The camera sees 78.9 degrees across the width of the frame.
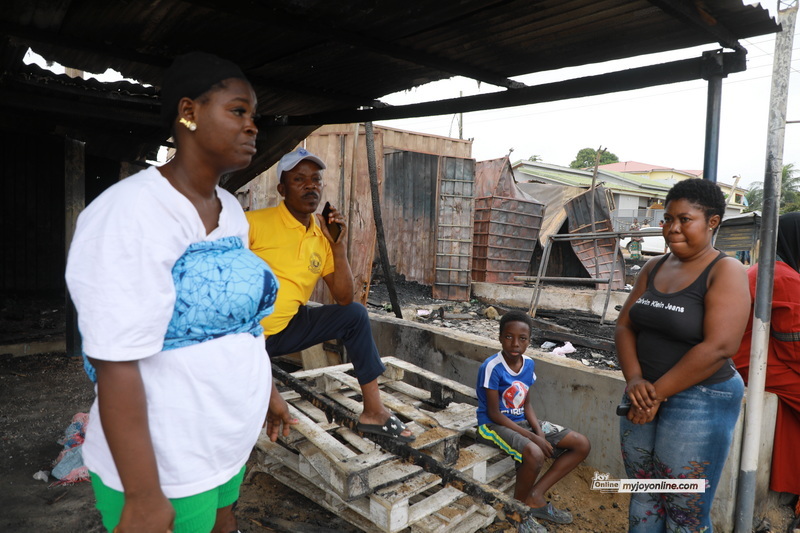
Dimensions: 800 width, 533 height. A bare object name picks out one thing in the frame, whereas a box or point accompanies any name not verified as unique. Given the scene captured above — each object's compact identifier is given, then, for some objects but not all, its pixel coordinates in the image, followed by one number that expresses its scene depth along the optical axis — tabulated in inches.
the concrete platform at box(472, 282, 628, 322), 376.8
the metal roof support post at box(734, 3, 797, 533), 92.3
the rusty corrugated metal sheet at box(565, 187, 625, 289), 527.8
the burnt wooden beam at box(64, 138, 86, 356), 223.5
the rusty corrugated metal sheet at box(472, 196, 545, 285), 468.1
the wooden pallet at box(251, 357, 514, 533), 97.8
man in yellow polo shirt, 105.9
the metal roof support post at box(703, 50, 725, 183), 87.1
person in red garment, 113.1
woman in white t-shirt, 40.0
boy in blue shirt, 114.8
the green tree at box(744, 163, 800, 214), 1197.7
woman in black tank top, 78.2
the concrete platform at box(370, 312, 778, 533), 115.6
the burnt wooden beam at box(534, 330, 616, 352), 246.7
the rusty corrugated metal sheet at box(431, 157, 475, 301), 431.8
